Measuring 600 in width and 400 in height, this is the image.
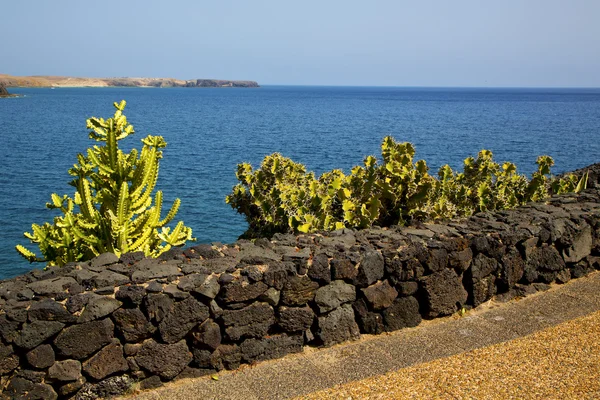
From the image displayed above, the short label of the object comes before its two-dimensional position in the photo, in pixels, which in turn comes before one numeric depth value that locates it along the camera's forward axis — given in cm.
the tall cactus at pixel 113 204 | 736
